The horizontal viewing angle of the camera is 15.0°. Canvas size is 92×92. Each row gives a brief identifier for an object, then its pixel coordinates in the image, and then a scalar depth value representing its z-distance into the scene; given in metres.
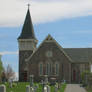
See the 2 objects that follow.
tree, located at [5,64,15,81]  89.62
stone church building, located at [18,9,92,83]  60.03
